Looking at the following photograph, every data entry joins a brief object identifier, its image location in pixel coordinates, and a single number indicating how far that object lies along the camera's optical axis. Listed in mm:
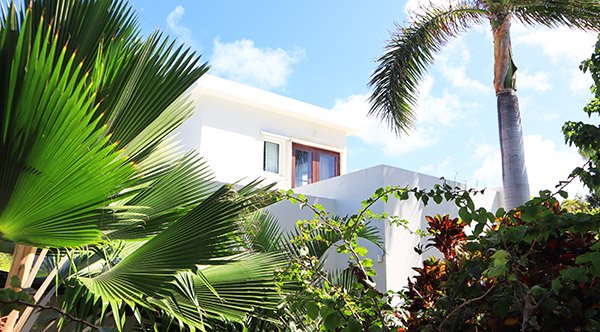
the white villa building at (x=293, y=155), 9695
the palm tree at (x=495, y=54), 8266
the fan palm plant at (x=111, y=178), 2619
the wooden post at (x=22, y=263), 3406
